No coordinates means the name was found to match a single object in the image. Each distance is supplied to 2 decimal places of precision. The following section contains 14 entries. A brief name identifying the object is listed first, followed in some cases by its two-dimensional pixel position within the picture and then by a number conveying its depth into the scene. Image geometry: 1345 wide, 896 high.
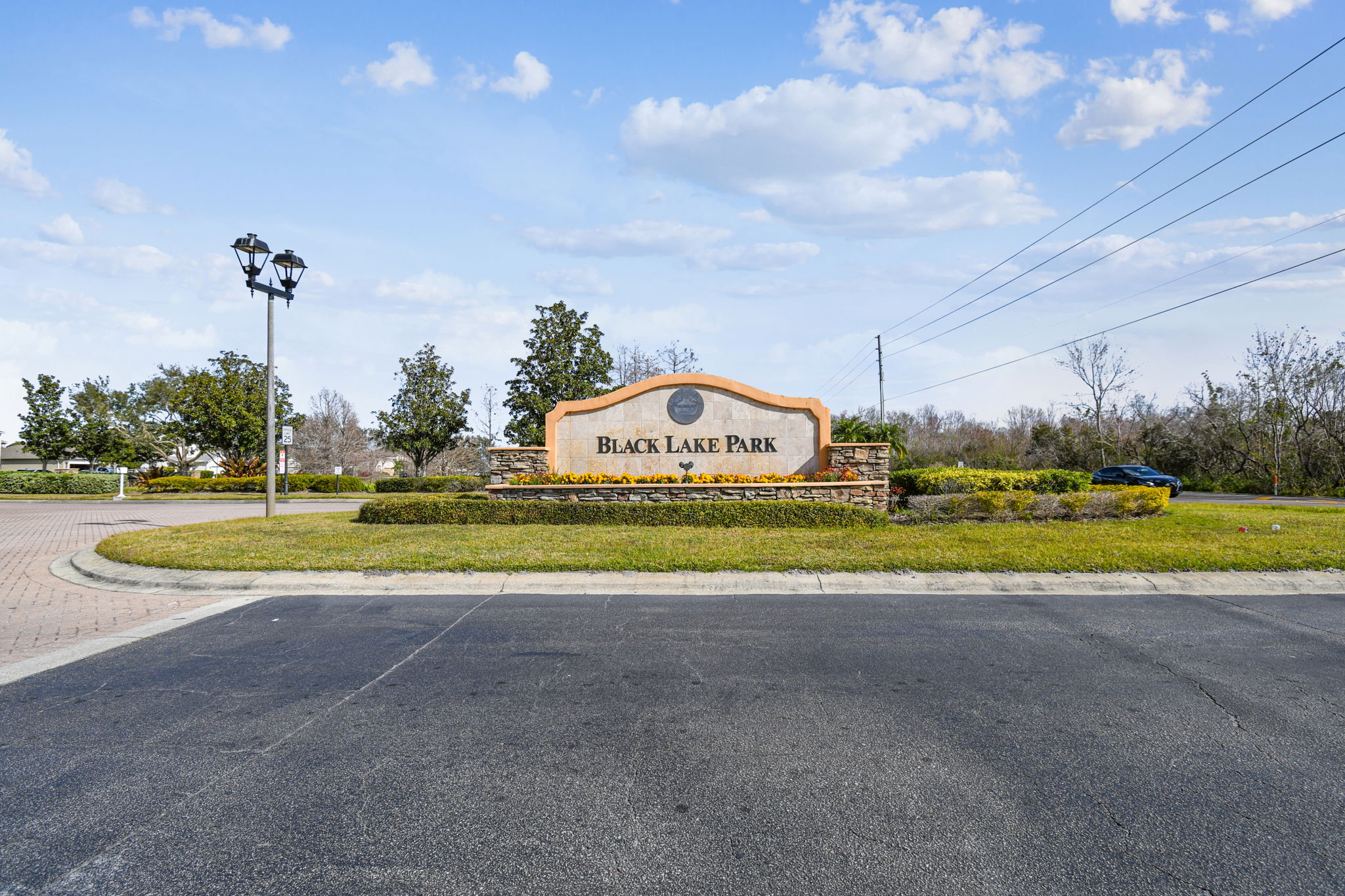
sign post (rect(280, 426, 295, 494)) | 20.22
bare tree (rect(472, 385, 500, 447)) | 47.62
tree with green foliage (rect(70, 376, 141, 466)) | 41.88
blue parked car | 29.86
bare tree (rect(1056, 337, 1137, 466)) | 44.22
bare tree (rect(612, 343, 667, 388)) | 40.50
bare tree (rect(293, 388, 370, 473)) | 56.62
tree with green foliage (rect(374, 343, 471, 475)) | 35.44
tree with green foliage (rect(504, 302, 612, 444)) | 30.55
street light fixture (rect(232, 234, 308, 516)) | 15.31
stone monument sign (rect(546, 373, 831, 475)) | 17.09
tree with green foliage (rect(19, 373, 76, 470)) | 41.03
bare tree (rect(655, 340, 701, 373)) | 40.47
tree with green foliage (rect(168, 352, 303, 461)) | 37.78
